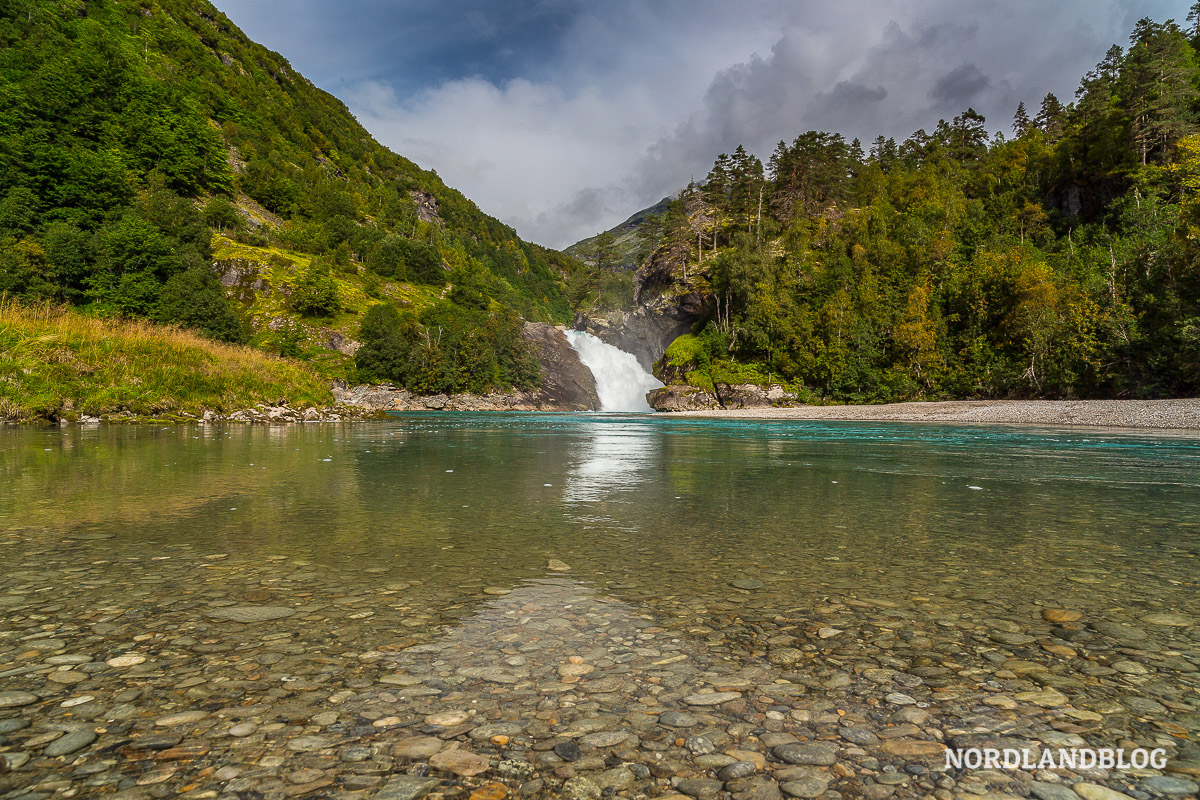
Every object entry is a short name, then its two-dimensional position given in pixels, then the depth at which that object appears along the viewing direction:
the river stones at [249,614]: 3.09
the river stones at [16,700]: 2.08
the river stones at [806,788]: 1.66
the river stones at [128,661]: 2.47
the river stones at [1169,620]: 3.11
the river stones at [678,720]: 2.08
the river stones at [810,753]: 1.84
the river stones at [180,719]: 1.99
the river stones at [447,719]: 2.06
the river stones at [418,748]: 1.84
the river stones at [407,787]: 1.62
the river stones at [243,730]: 1.93
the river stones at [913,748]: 1.90
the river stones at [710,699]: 2.26
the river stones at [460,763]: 1.75
